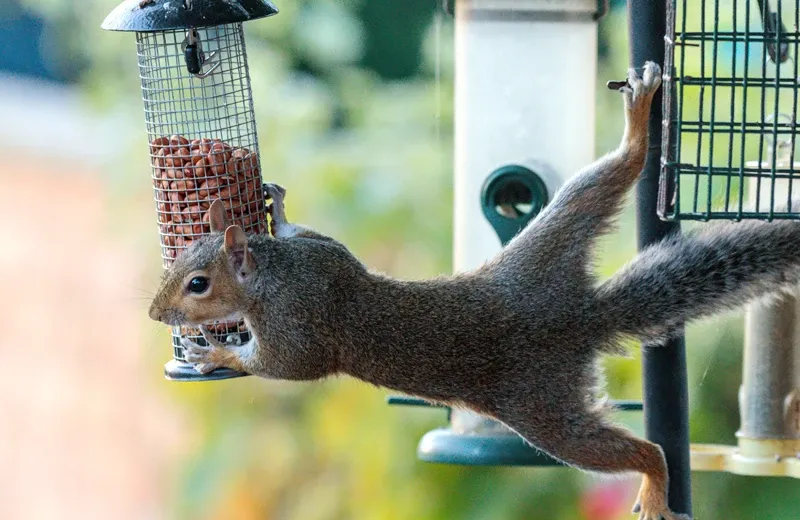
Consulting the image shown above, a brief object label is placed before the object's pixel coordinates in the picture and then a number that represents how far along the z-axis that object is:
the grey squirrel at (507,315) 4.11
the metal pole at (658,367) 4.11
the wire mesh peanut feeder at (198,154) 4.40
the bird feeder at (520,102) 5.06
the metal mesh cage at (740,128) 3.71
